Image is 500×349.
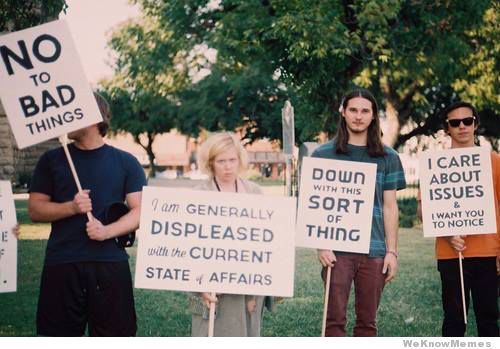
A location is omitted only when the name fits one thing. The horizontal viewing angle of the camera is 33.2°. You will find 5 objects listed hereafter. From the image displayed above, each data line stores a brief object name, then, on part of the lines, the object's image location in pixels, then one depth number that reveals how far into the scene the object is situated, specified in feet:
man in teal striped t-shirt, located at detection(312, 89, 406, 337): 13.57
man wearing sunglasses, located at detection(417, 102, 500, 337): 14.40
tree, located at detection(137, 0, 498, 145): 39.83
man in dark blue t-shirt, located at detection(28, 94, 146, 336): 12.21
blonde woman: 12.59
